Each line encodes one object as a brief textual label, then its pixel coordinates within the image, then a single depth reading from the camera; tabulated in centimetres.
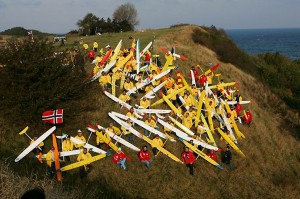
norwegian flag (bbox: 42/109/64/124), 1920
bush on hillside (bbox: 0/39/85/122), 1936
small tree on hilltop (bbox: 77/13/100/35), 6169
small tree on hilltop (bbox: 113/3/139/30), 7300
